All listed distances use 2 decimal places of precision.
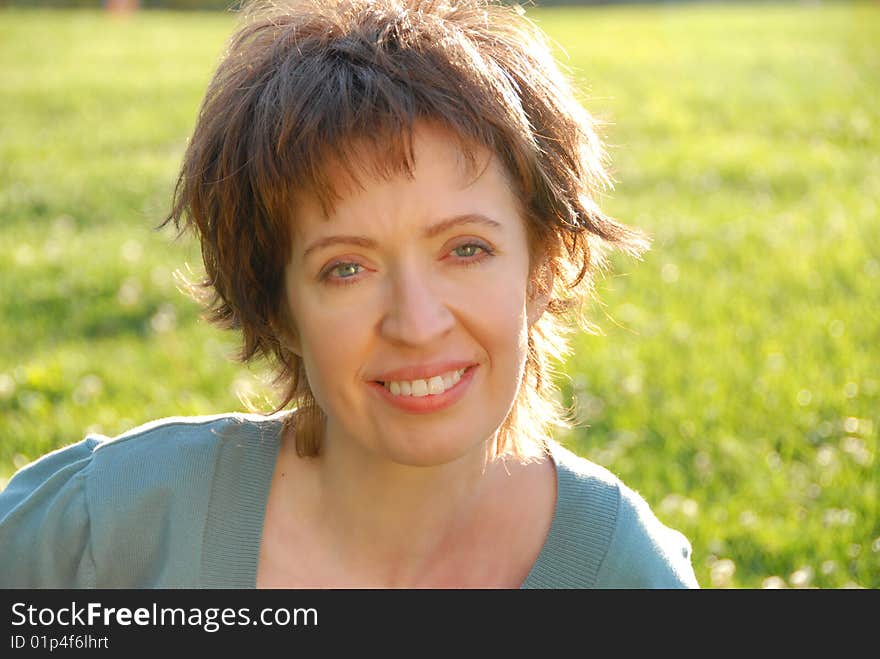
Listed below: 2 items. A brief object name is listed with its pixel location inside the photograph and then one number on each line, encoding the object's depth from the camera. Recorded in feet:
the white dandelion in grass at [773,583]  11.30
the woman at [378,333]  7.86
